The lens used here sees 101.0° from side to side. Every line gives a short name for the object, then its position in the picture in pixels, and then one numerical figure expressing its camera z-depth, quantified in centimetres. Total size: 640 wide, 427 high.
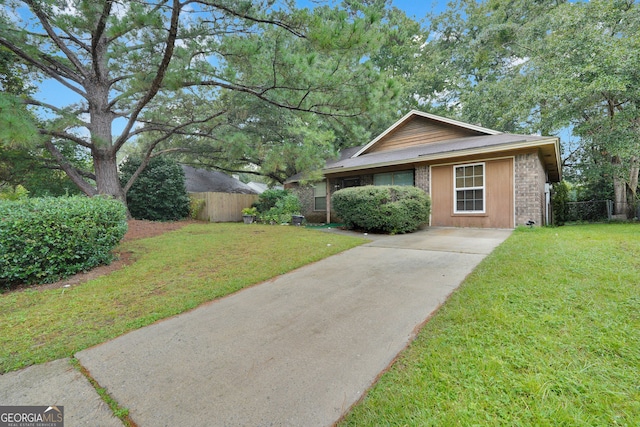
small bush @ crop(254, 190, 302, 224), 1223
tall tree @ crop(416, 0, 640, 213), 915
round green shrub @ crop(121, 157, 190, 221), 1244
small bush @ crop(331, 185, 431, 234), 757
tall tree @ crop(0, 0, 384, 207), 518
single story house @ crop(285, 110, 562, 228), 802
